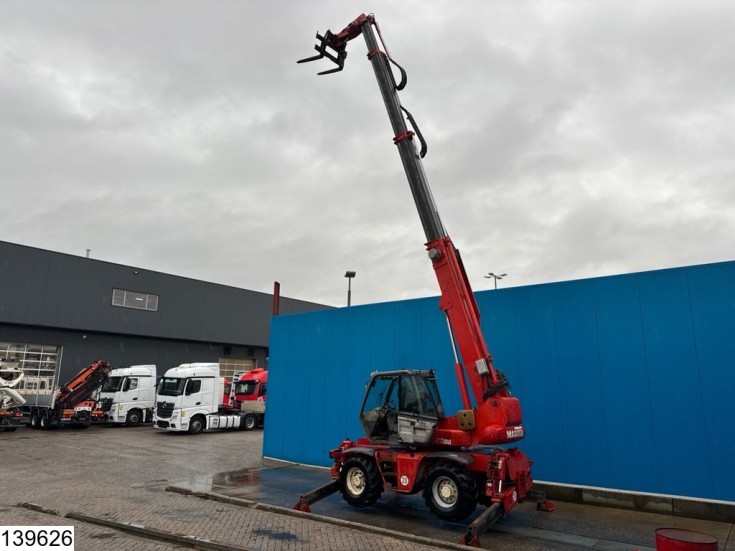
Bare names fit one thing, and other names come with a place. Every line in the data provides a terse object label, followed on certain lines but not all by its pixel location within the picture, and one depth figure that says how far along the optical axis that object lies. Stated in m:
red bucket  4.73
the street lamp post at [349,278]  26.08
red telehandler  7.86
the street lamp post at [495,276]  32.66
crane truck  22.75
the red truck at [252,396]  24.67
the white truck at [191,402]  21.78
